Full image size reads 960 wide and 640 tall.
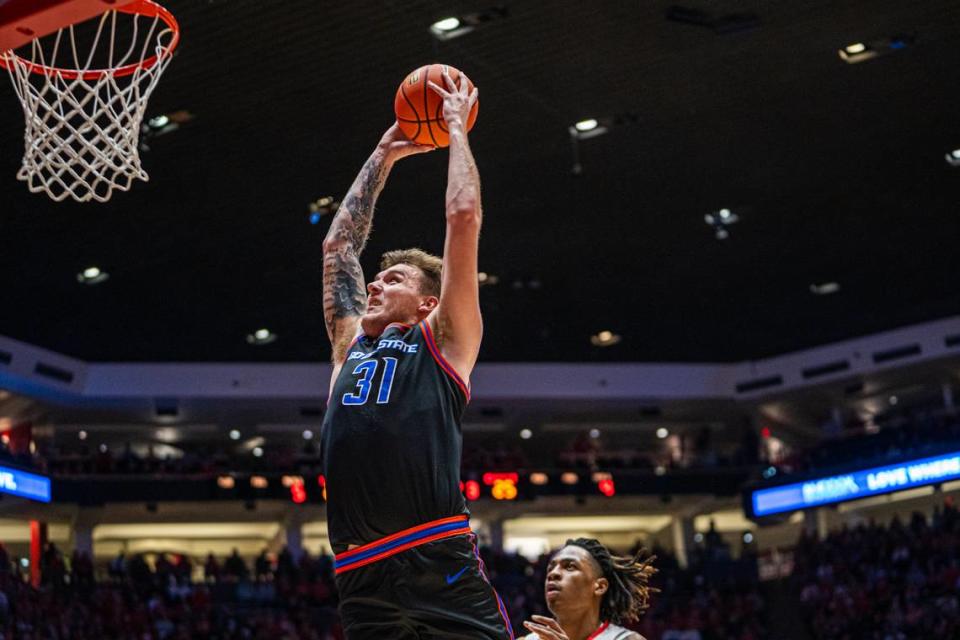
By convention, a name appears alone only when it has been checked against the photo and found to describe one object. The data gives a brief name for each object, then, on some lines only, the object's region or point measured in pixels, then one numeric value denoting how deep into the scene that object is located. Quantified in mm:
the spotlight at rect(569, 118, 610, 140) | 16000
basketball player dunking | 3594
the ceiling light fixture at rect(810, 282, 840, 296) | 22844
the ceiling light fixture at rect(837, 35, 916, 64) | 14312
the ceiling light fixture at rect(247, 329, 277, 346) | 23988
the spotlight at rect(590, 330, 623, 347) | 25188
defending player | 5523
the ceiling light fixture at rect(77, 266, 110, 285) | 20016
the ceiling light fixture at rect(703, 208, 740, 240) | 19266
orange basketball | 4465
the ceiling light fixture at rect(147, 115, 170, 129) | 15070
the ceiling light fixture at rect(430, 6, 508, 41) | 13242
